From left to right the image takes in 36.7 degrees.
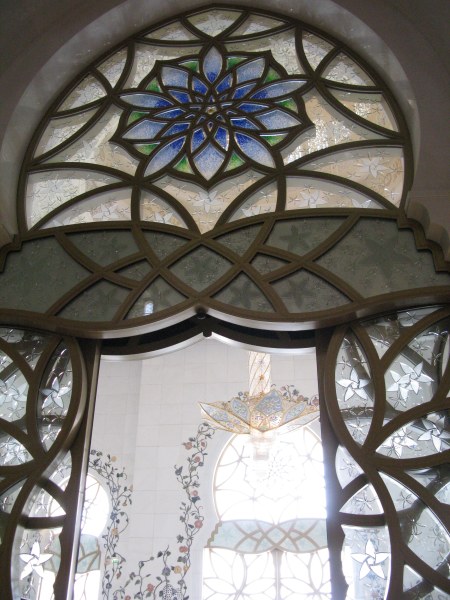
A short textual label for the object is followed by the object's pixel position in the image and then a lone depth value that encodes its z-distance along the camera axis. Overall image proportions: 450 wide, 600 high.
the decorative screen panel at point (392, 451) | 2.74
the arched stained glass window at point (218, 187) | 3.39
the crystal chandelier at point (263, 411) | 8.29
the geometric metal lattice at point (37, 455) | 2.97
